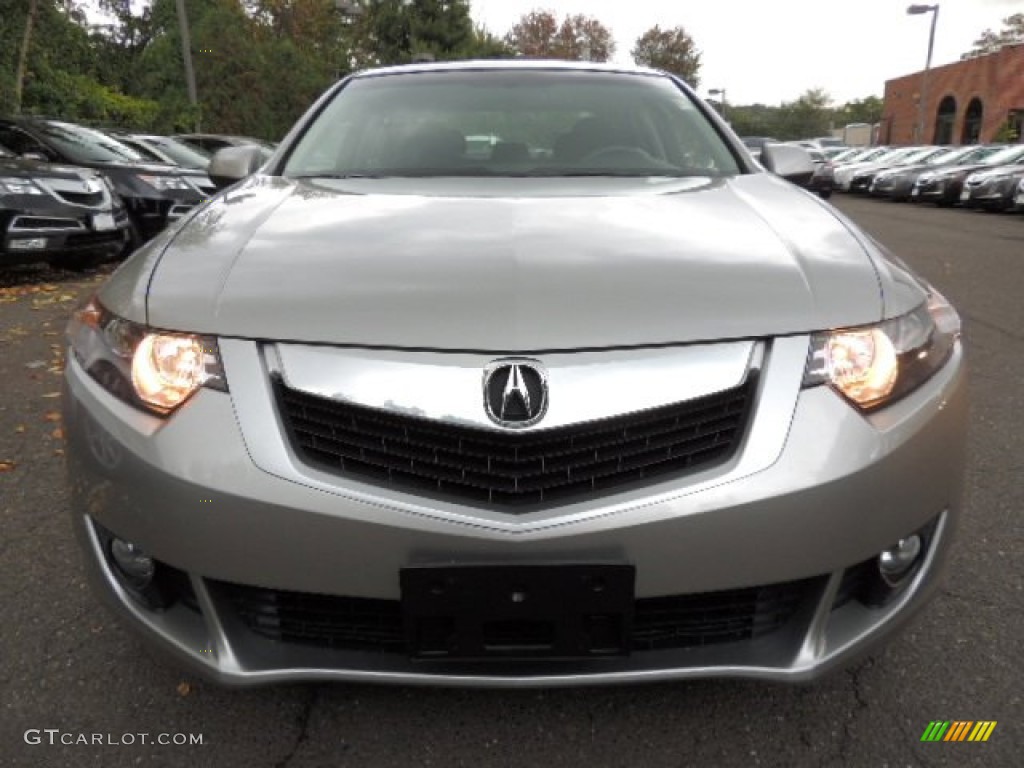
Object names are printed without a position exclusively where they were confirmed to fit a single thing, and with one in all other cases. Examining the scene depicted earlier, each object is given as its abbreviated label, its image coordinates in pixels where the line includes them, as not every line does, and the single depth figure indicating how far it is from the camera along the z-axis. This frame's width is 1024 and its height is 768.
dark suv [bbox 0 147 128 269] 6.53
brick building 38.31
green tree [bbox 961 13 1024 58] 59.59
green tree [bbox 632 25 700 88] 55.78
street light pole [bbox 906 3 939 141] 29.03
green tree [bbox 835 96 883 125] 98.12
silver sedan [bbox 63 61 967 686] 1.41
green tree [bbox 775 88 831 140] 86.06
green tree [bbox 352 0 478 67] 34.06
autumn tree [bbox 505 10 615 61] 50.53
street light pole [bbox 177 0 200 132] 17.69
